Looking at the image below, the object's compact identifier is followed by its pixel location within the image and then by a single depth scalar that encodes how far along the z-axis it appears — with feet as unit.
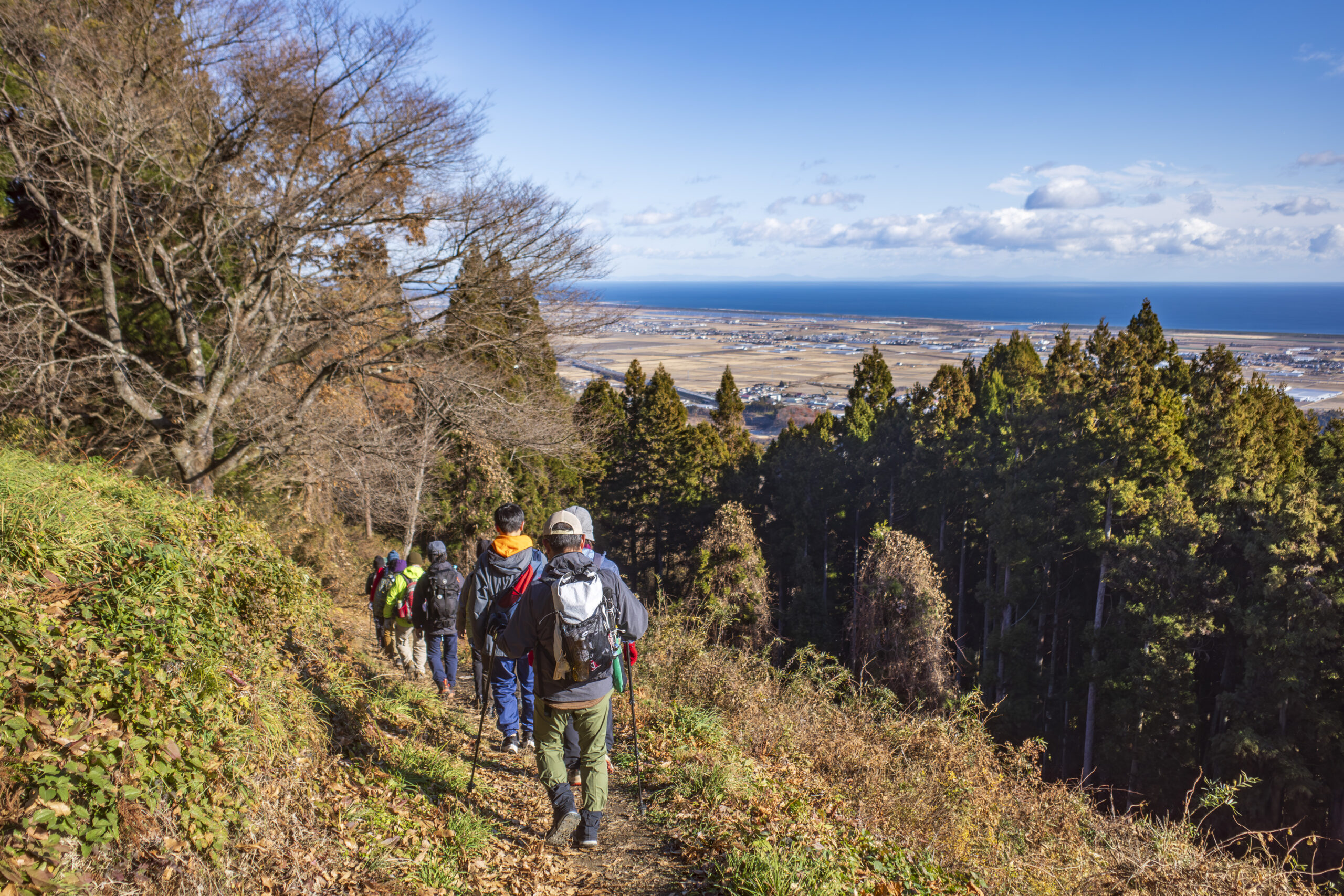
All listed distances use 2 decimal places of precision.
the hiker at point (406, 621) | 25.94
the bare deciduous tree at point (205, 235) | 30.81
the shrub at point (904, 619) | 64.85
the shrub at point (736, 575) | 78.59
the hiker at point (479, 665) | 17.25
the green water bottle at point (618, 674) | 13.57
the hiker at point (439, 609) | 22.99
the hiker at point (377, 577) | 28.78
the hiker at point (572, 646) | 12.21
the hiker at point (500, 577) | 15.60
